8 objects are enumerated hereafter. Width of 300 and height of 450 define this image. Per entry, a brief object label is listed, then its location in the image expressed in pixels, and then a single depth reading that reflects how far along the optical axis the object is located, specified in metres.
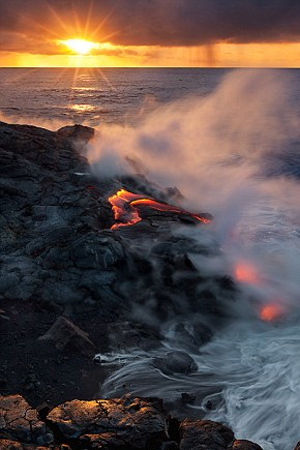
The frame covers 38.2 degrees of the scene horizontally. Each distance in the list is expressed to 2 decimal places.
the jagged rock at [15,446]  6.29
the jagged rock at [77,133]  24.83
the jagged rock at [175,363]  10.62
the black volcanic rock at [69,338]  10.95
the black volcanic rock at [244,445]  6.78
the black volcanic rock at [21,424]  6.66
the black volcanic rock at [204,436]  6.90
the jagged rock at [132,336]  11.50
